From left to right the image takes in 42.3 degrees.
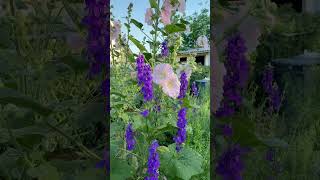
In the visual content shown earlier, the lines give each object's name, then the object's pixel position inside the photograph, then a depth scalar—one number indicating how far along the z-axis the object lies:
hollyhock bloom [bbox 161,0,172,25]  0.89
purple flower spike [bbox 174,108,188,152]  0.92
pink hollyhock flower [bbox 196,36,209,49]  1.02
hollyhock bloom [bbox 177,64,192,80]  0.95
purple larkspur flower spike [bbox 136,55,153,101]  0.86
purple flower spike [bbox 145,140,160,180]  0.89
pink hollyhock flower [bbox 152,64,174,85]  0.85
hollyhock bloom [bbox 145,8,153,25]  0.91
